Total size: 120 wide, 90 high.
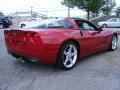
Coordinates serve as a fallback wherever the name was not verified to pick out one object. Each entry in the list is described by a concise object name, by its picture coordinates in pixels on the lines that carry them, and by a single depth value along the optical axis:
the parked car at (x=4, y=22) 10.98
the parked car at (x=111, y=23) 10.66
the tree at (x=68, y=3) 12.14
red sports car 2.23
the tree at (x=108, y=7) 11.75
